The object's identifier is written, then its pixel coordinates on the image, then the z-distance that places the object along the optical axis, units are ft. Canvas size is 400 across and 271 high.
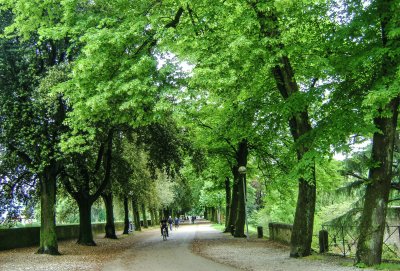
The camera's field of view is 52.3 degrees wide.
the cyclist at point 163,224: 98.05
